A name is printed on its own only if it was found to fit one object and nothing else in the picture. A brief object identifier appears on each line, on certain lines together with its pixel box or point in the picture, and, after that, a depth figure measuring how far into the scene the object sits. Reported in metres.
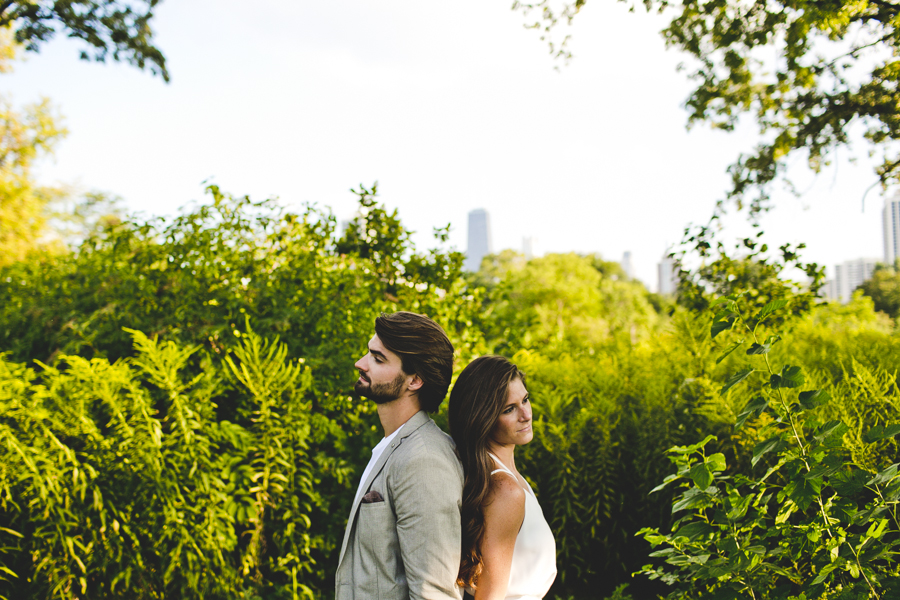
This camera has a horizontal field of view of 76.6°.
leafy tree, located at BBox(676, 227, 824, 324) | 4.87
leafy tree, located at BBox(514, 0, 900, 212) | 4.80
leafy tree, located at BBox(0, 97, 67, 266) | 16.25
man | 1.55
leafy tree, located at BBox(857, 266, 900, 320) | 10.56
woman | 1.75
